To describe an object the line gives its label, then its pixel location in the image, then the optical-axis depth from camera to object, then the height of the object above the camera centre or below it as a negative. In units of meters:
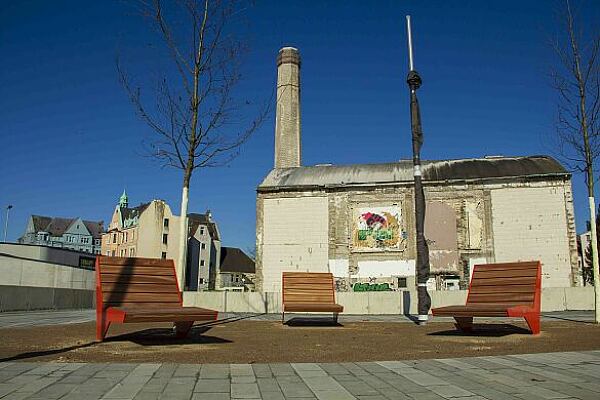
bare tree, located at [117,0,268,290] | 10.99 +3.01
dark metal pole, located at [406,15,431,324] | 11.54 +1.86
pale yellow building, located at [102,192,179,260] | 68.62 +5.04
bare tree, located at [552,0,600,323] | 12.30 +3.03
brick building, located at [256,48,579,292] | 32.09 +3.35
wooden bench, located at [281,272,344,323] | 11.08 -0.46
